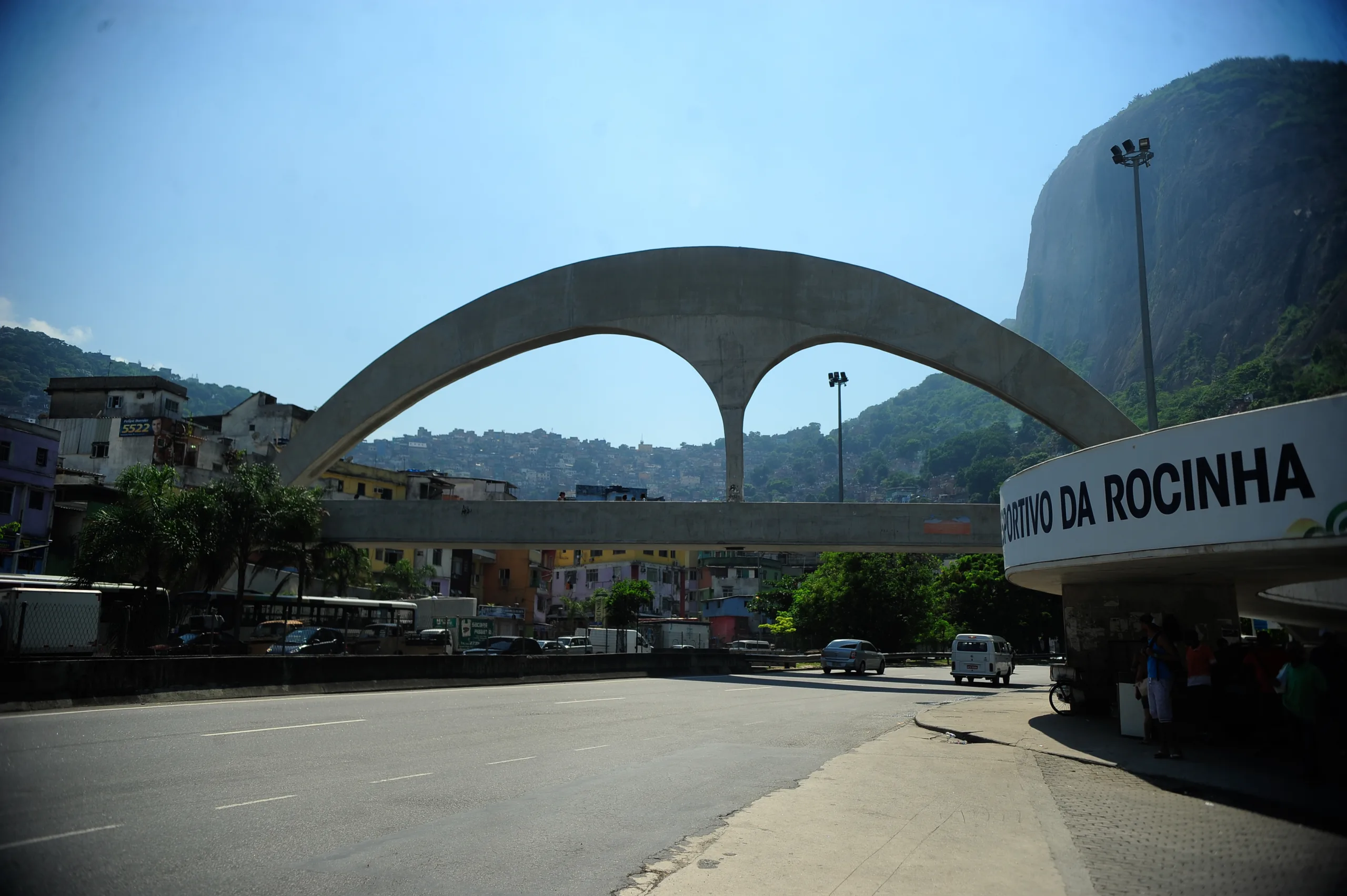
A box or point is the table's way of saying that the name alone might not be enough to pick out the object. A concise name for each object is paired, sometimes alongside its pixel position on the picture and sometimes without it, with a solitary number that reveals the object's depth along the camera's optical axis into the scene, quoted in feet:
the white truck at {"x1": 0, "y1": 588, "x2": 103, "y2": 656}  71.51
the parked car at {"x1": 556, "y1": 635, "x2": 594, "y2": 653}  156.15
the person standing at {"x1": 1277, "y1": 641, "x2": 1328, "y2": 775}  33.53
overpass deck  126.93
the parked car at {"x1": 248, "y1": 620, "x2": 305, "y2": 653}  106.93
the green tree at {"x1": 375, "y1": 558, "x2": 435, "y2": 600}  221.87
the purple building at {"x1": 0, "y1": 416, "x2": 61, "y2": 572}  125.70
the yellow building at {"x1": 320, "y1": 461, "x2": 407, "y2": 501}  225.76
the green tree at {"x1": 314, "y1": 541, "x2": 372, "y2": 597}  139.13
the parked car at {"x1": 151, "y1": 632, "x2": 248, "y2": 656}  90.53
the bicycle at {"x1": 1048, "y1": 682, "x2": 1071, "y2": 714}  64.03
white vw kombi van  115.34
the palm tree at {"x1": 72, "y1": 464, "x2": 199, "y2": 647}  98.53
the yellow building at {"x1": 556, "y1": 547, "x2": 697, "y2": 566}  332.49
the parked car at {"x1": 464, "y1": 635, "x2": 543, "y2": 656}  119.75
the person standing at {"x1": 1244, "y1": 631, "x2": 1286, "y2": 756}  44.62
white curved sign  34.68
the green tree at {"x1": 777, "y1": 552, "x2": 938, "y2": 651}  207.00
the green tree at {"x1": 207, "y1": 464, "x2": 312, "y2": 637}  113.50
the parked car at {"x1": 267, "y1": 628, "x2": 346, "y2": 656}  101.77
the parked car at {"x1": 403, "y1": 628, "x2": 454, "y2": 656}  121.49
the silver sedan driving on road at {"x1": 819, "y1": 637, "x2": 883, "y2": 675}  131.13
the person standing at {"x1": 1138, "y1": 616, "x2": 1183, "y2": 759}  39.29
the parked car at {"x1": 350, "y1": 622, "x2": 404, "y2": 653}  115.34
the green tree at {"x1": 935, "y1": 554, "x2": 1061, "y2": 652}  234.17
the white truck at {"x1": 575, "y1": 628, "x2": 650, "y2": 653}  158.40
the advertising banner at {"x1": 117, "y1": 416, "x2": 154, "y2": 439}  194.18
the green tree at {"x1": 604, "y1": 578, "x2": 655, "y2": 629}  262.88
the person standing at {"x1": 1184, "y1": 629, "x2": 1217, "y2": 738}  43.42
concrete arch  145.89
